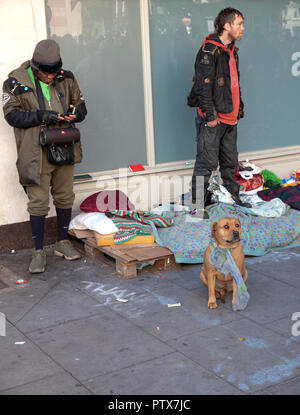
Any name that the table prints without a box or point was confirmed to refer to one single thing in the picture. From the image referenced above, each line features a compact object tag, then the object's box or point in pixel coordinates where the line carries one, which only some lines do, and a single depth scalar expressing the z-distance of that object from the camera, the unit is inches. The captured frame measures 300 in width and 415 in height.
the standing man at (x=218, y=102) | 244.8
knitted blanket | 227.8
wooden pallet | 210.1
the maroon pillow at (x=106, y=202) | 240.3
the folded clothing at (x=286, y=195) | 272.2
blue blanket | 222.7
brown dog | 178.4
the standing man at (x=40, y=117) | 207.0
